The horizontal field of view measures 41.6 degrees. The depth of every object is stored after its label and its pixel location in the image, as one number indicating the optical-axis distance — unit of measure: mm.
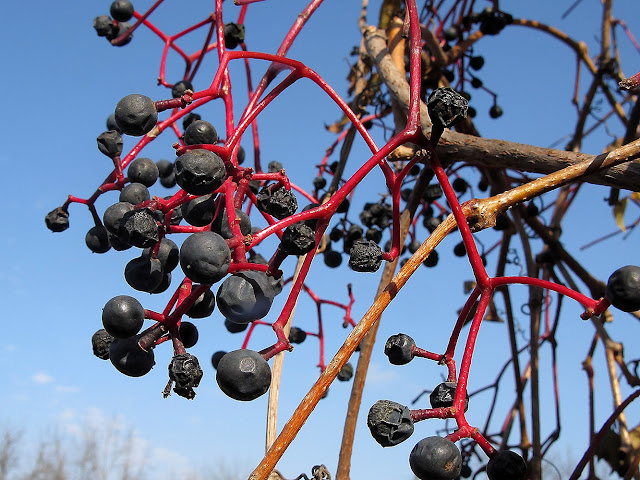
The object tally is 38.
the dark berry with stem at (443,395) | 133
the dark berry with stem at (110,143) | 165
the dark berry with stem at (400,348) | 139
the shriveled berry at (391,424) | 125
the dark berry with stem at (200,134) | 146
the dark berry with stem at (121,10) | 238
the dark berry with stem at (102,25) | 239
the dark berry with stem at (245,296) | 125
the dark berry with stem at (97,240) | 164
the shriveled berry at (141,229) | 132
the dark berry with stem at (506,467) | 130
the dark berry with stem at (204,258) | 120
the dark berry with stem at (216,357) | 162
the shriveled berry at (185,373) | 125
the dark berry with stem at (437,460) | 120
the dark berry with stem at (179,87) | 221
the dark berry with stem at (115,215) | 140
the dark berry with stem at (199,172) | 126
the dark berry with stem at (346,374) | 269
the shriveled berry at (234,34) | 204
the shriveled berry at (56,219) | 186
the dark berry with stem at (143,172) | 165
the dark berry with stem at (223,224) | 140
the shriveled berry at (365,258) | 144
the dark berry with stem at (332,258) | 259
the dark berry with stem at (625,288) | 124
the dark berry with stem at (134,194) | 153
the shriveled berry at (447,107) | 140
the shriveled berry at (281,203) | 139
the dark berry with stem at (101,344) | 147
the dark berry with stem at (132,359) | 133
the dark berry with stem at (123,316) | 128
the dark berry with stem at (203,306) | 138
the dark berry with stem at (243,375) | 120
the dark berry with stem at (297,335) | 237
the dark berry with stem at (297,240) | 126
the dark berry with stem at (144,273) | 137
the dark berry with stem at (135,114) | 143
